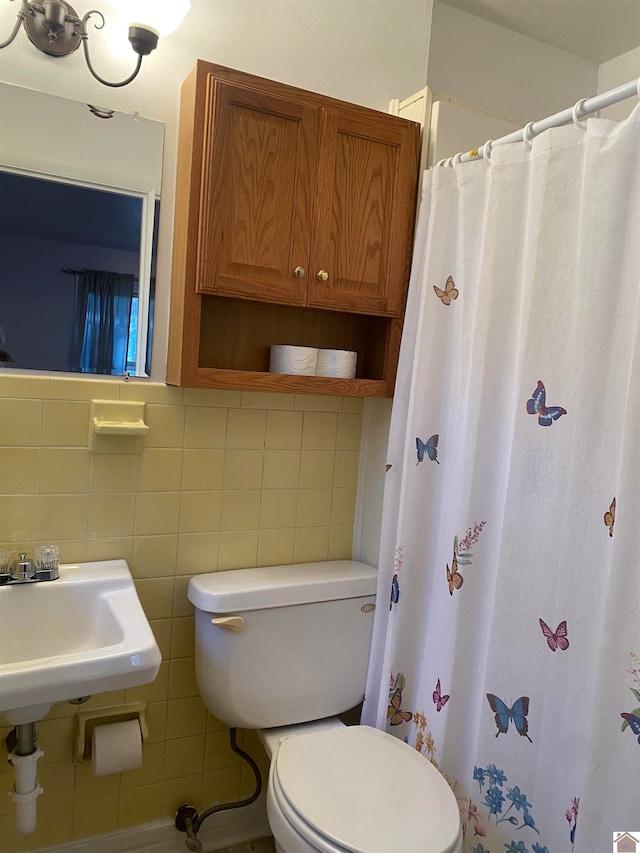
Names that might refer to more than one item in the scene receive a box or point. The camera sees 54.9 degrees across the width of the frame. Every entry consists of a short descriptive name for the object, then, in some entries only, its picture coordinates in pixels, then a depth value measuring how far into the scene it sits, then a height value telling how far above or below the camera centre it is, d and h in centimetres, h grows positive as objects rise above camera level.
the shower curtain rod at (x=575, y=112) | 112 +54
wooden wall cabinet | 140 +34
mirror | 135 +26
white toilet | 119 -85
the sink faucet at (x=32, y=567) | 135 -49
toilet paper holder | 150 -91
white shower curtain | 110 -23
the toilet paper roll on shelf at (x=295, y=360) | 154 +2
